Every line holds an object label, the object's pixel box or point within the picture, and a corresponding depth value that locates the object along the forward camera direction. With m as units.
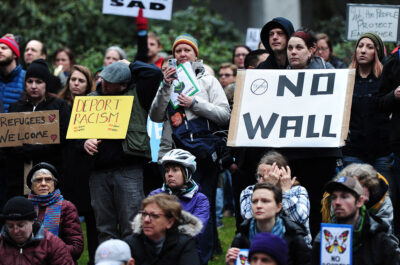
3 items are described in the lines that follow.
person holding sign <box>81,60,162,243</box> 16.83
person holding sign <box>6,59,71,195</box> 18.55
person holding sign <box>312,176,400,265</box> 12.91
